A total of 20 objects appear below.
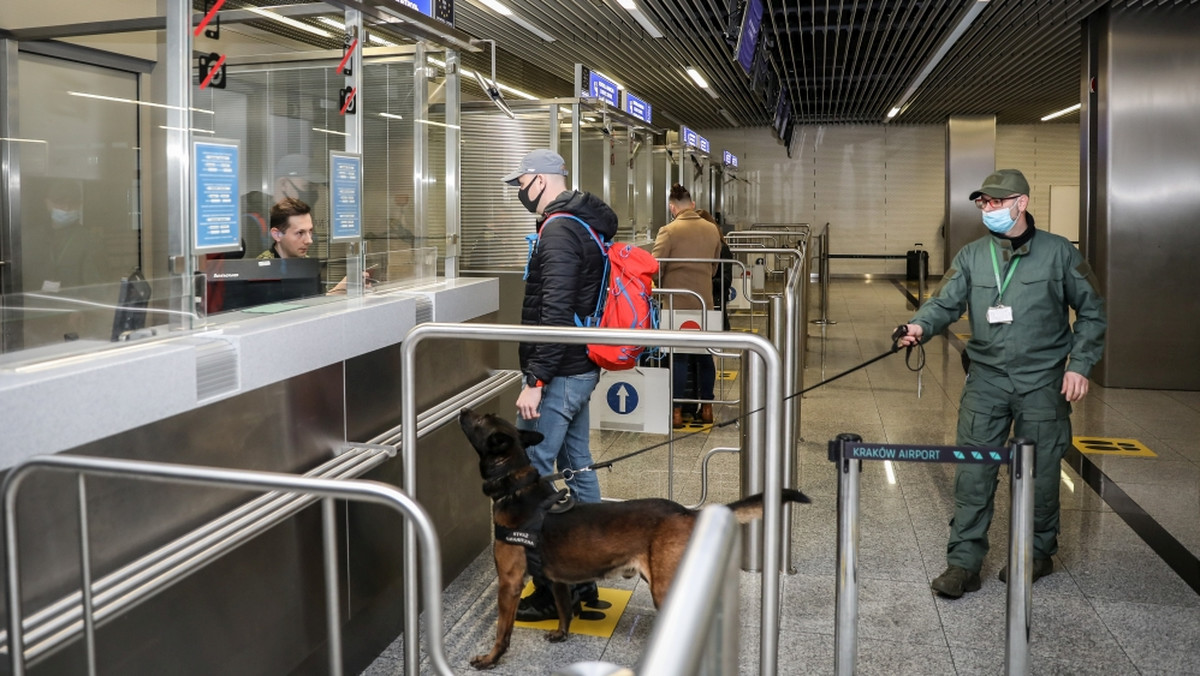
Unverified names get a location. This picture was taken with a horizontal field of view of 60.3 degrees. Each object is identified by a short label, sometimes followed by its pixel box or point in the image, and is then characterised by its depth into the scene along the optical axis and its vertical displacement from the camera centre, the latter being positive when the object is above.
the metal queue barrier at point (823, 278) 12.58 -0.09
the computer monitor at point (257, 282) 3.32 -0.03
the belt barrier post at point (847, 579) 2.88 -0.86
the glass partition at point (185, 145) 2.87 +0.45
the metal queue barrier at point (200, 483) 1.71 -0.38
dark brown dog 3.14 -0.80
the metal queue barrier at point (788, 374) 4.39 -0.52
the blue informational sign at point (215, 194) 2.91 +0.22
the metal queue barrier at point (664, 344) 2.55 -0.34
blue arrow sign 5.02 -0.62
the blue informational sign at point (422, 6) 4.07 +1.09
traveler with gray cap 3.76 -0.14
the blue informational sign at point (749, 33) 6.38 +1.52
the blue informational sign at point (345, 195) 3.88 +0.29
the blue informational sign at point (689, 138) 14.59 +1.94
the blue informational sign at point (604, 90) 8.94 +1.63
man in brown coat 7.81 +0.15
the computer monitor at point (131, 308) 2.63 -0.09
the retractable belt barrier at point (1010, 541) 2.81 -0.75
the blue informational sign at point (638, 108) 10.62 +1.74
